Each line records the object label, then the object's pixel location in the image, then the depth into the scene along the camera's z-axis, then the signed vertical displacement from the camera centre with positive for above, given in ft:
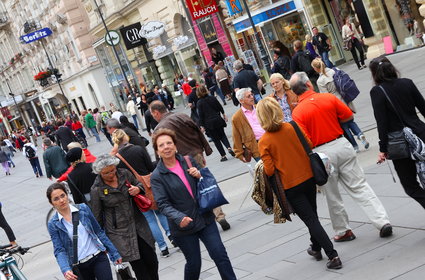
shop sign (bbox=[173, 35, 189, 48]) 114.34 +4.33
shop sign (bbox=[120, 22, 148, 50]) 122.93 +8.43
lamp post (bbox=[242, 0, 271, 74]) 76.07 -2.10
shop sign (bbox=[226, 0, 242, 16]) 95.61 +5.27
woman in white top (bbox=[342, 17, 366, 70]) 73.61 -3.58
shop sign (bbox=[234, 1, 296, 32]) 87.79 +2.46
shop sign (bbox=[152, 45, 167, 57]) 123.24 +4.47
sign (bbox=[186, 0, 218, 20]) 98.43 +6.89
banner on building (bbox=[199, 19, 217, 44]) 109.29 +3.97
